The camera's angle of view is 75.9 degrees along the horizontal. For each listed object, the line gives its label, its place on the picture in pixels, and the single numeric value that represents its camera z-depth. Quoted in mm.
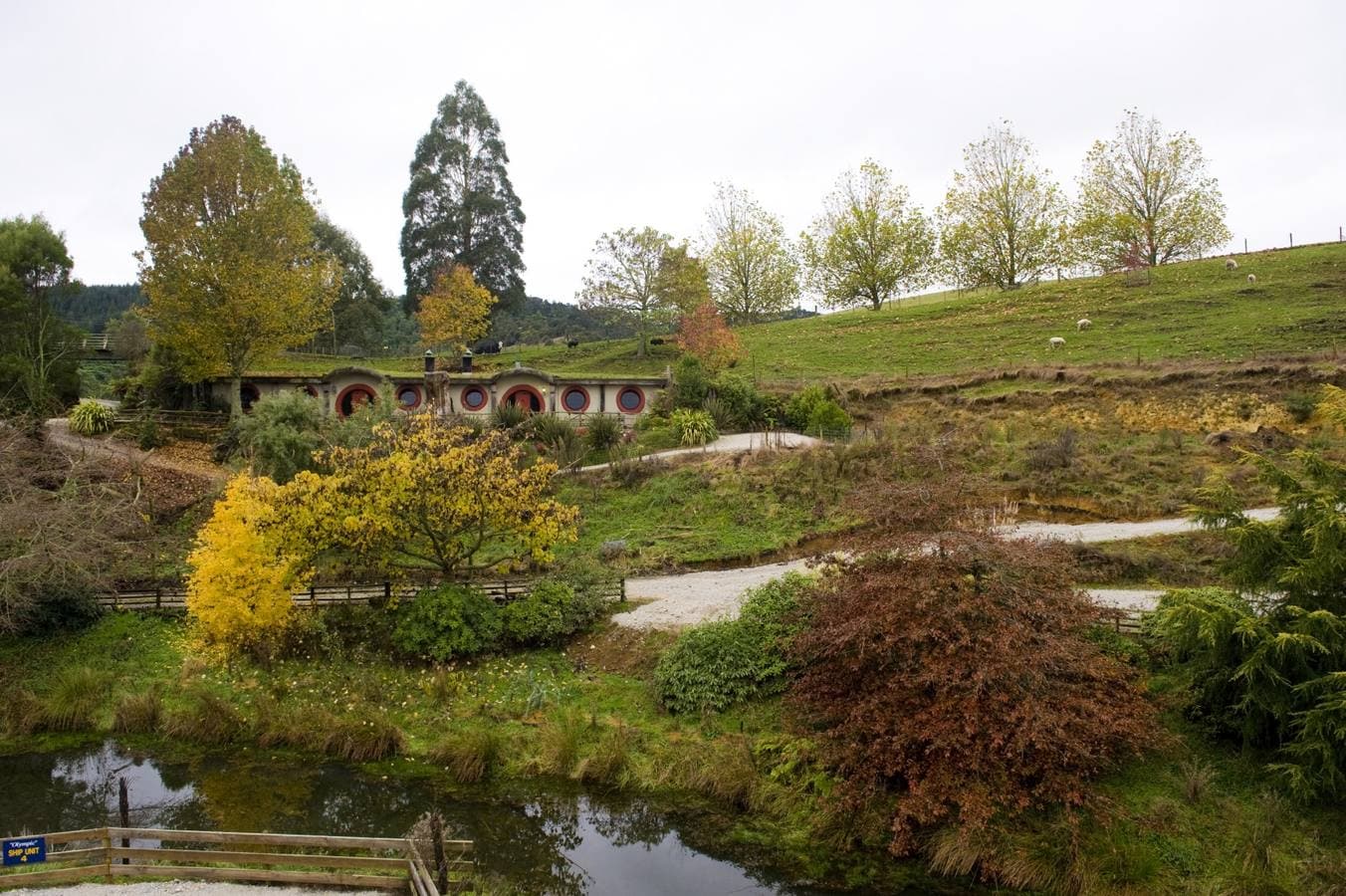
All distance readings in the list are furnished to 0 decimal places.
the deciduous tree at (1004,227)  56156
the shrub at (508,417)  33844
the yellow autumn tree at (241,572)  18391
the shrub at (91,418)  32375
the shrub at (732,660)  16766
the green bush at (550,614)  19625
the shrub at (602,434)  32844
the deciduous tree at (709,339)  39656
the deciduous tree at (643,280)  48844
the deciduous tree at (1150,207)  52719
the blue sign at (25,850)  10836
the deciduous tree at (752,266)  59219
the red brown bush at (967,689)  12453
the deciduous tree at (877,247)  57812
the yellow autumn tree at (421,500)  18734
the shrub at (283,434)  25953
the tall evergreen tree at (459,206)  53500
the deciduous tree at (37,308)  33688
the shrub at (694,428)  32781
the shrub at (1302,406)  27297
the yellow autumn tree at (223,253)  31703
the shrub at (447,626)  19047
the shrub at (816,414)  32338
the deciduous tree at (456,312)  45781
